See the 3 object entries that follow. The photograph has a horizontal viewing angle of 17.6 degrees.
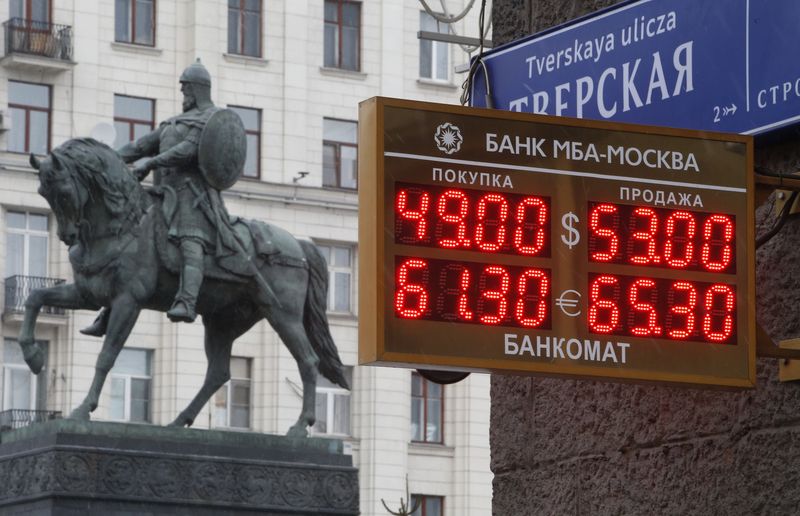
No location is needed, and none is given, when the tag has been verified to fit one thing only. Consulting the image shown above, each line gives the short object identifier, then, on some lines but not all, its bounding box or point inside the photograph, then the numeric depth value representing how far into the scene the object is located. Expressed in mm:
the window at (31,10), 47781
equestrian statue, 24594
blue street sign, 7816
